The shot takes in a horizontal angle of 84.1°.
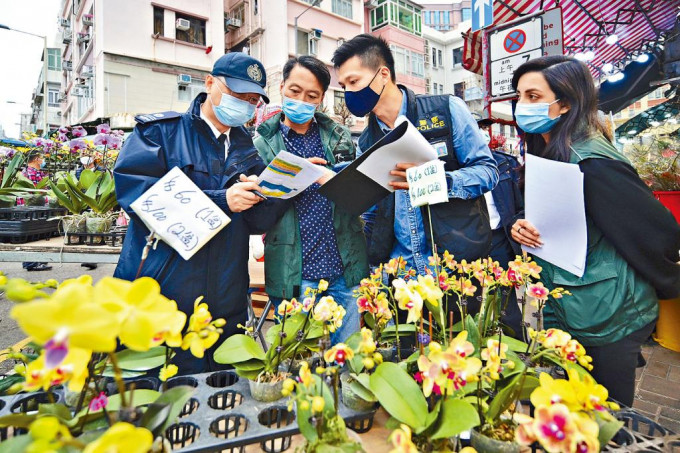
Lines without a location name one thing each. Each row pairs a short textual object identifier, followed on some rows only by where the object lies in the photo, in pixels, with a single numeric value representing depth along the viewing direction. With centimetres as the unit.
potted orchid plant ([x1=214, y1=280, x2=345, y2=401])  93
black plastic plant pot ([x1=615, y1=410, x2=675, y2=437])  81
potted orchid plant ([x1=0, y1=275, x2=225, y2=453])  39
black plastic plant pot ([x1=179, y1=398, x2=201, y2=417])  93
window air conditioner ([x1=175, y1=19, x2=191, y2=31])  1402
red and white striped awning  591
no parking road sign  398
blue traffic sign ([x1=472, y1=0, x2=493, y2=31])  459
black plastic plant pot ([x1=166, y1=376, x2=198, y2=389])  100
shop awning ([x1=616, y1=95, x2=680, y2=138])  1001
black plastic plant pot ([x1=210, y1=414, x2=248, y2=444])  83
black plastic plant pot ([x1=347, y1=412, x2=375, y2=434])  87
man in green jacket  184
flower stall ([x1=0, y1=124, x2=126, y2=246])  237
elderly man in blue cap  150
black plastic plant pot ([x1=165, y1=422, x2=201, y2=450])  81
